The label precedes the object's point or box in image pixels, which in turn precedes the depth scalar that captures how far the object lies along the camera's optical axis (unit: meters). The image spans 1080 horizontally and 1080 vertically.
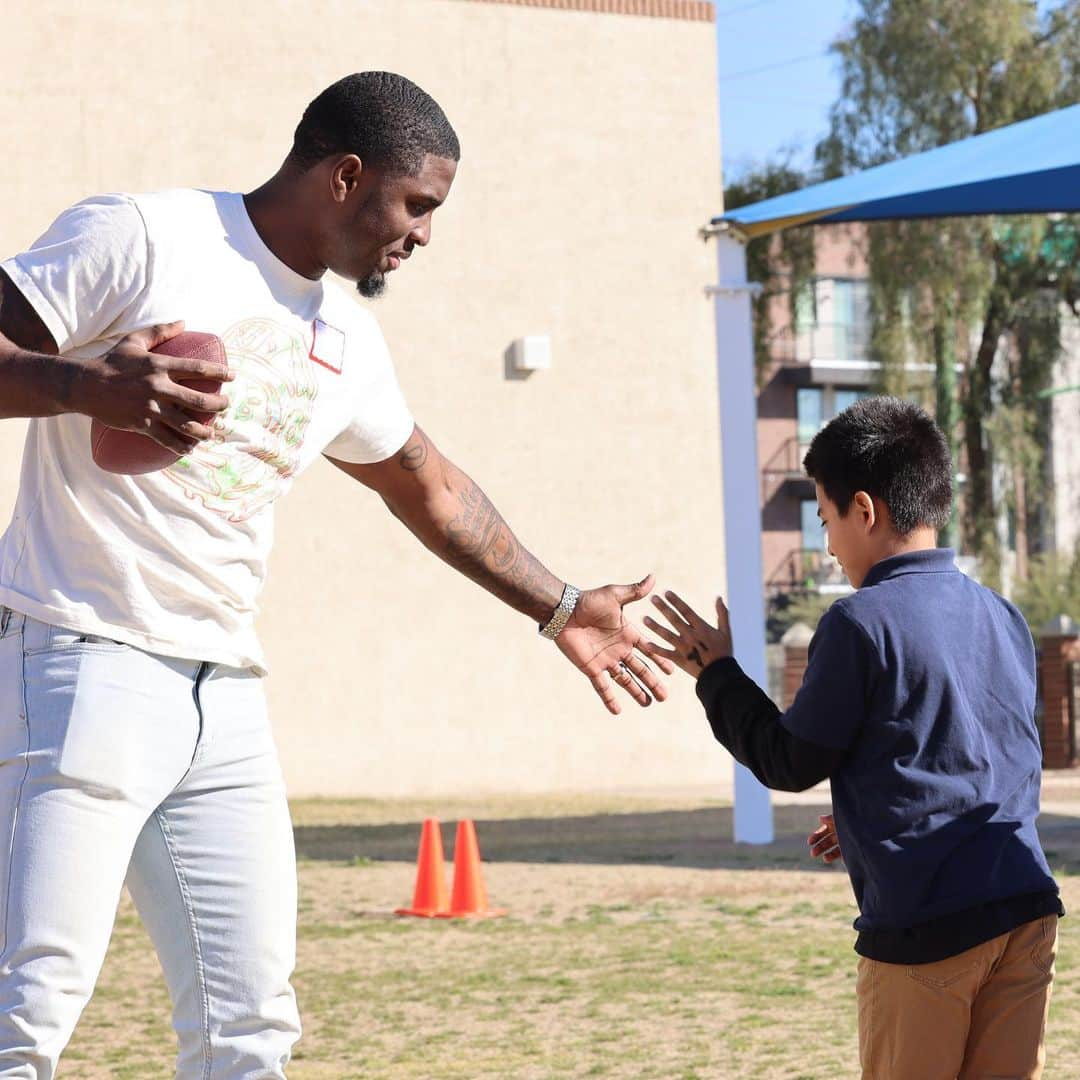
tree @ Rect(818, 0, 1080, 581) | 24.11
